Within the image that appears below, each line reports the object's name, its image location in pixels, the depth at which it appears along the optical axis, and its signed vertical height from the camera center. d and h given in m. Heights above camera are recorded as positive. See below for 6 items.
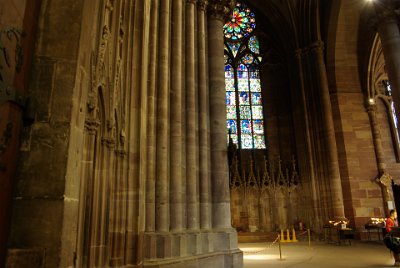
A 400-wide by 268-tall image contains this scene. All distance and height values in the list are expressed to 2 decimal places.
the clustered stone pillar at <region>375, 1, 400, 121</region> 12.57 +6.47
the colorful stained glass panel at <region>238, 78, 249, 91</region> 20.66 +7.71
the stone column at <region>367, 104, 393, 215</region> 17.27 +2.51
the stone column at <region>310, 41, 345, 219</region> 15.65 +3.70
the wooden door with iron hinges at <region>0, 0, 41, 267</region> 2.12 +0.80
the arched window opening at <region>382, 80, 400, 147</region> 20.78 +6.33
